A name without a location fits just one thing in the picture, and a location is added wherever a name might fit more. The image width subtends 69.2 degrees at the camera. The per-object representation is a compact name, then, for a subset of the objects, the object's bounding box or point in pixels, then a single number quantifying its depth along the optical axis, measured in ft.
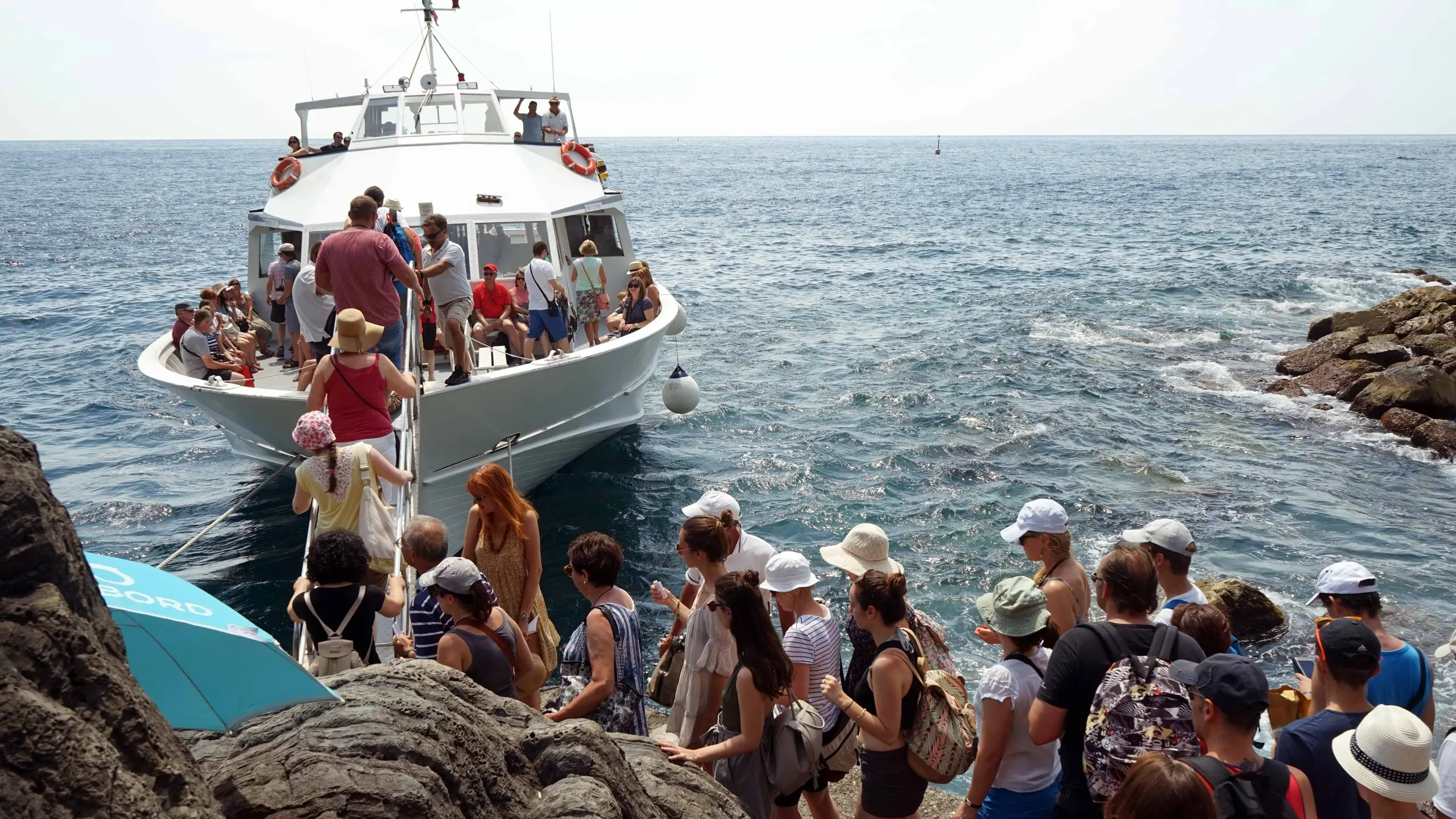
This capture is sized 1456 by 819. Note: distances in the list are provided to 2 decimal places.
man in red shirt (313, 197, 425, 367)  24.59
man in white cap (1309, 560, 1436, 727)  14.17
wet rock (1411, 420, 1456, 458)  49.14
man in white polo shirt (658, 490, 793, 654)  17.07
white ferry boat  32.99
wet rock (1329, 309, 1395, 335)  67.19
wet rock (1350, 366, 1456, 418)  52.90
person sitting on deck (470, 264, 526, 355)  37.47
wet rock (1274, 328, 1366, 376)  62.69
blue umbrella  8.79
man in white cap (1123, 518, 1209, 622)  15.93
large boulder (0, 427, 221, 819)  6.38
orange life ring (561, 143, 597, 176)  46.34
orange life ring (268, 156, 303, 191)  42.73
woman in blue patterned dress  14.30
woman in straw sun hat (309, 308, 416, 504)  20.57
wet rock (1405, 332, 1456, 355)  61.67
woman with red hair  17.51
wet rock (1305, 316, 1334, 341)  70.64
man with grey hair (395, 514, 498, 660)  14.88
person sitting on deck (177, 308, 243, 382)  36.42
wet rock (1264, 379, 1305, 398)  58.44
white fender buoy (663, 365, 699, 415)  42.01
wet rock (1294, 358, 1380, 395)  58.75
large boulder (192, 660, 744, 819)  8.69
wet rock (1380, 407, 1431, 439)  51.62
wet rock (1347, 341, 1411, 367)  60.03
